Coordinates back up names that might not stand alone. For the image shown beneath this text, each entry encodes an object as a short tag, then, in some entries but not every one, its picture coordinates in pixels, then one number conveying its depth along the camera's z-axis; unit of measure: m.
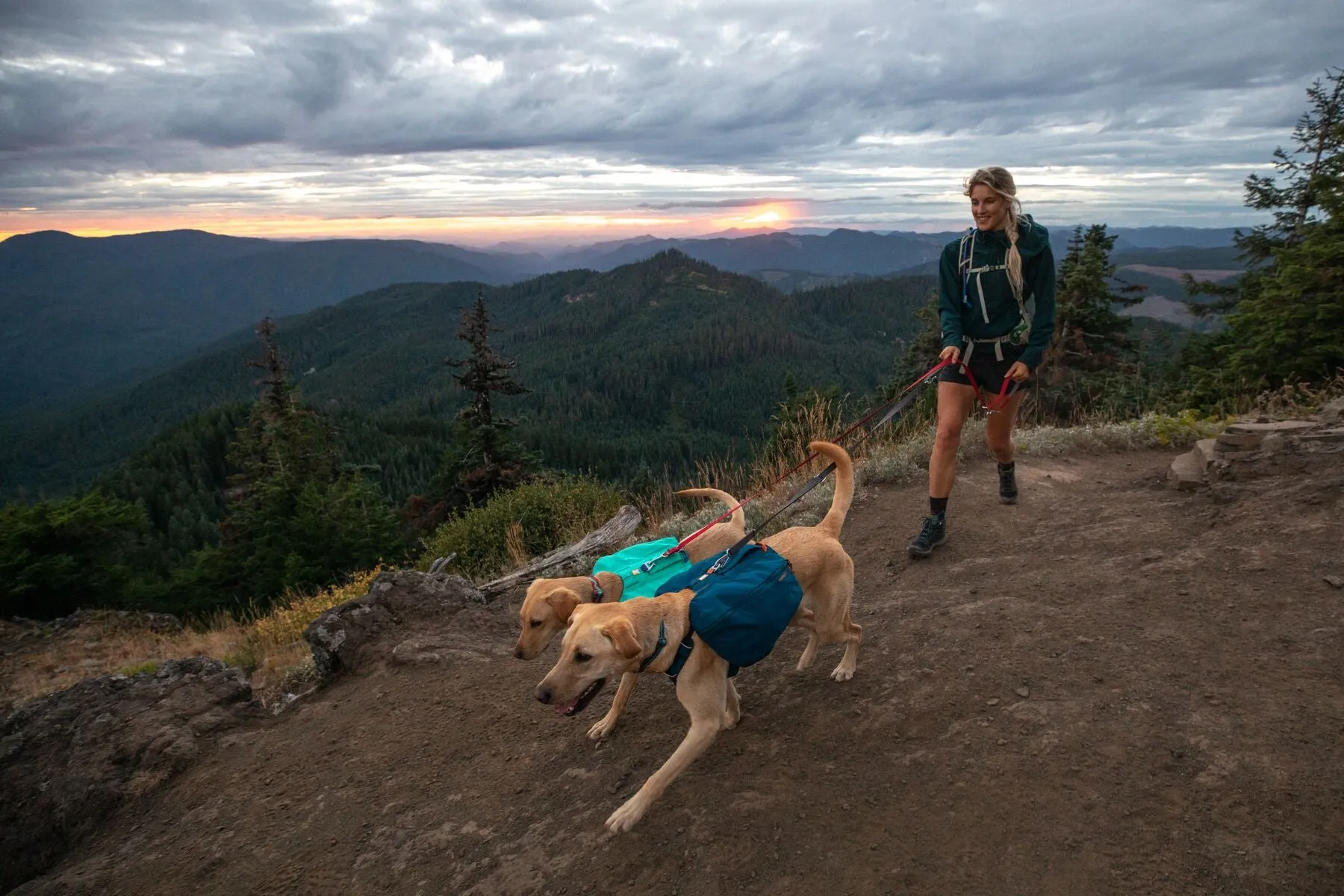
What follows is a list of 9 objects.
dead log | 6.43
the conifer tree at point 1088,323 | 20.23
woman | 4.22
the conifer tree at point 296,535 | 17.33
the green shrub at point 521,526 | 8.85
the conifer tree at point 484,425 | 19.69
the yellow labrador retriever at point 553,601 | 3.43
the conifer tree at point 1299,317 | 8.97
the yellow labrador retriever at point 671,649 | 2.76
